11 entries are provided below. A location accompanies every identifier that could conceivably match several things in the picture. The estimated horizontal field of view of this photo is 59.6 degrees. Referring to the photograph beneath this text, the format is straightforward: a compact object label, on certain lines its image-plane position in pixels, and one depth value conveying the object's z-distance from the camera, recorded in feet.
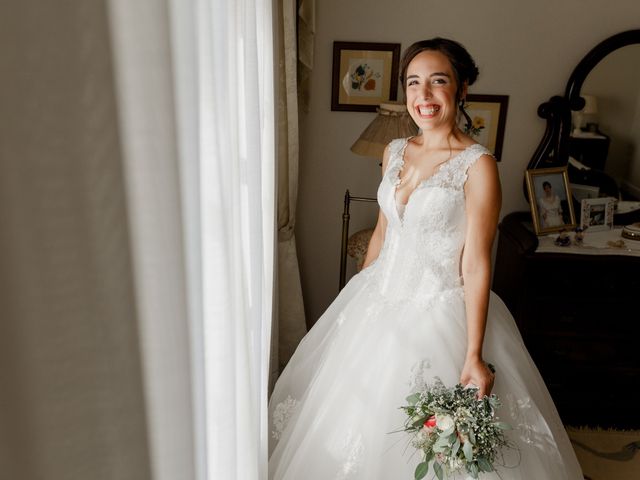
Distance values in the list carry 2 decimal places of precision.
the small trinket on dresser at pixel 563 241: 8.71
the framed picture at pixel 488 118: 9.36
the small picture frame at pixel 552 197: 9.27
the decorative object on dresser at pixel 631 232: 8.91
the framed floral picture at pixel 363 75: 9.11
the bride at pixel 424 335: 5.07
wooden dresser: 8.51
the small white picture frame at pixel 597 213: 9.33
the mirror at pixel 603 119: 9.12
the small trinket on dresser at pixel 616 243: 8.64
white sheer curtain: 1.39
